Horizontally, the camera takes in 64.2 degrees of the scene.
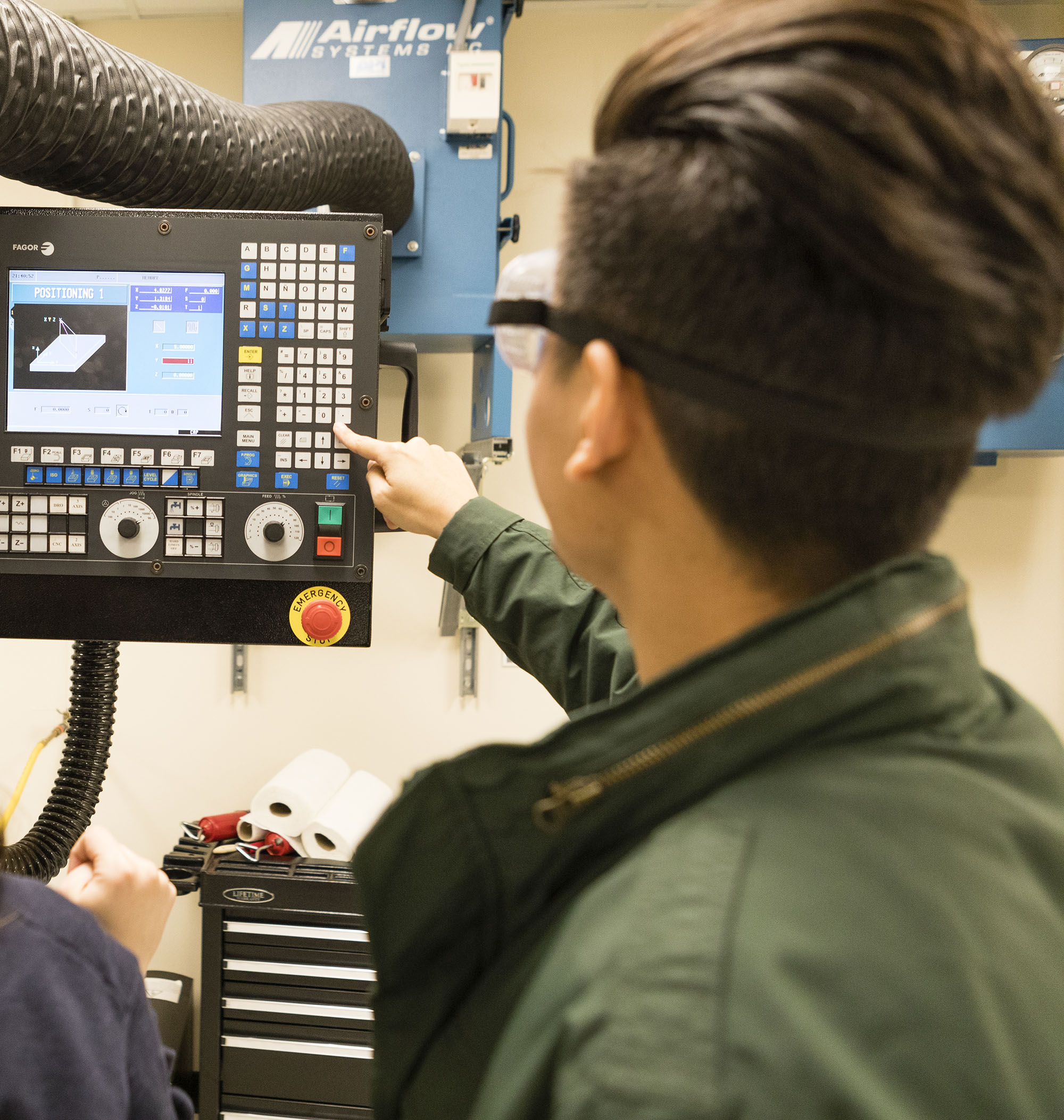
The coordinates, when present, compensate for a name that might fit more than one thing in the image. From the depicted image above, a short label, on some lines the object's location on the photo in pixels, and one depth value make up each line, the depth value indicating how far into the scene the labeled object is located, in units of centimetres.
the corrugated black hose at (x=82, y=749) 104
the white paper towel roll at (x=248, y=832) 187
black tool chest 171
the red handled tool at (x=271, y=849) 181
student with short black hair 36
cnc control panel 94
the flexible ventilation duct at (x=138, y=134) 86
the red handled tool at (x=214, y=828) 189
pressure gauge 163
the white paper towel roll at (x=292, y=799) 177
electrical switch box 153
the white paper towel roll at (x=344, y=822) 175
